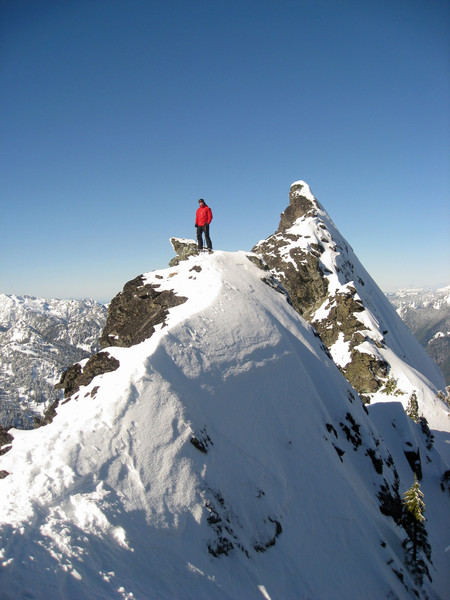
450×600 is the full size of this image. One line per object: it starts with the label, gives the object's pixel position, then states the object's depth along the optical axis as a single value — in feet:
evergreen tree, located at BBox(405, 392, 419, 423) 144.29
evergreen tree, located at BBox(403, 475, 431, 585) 62.23
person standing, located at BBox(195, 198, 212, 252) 88.38
